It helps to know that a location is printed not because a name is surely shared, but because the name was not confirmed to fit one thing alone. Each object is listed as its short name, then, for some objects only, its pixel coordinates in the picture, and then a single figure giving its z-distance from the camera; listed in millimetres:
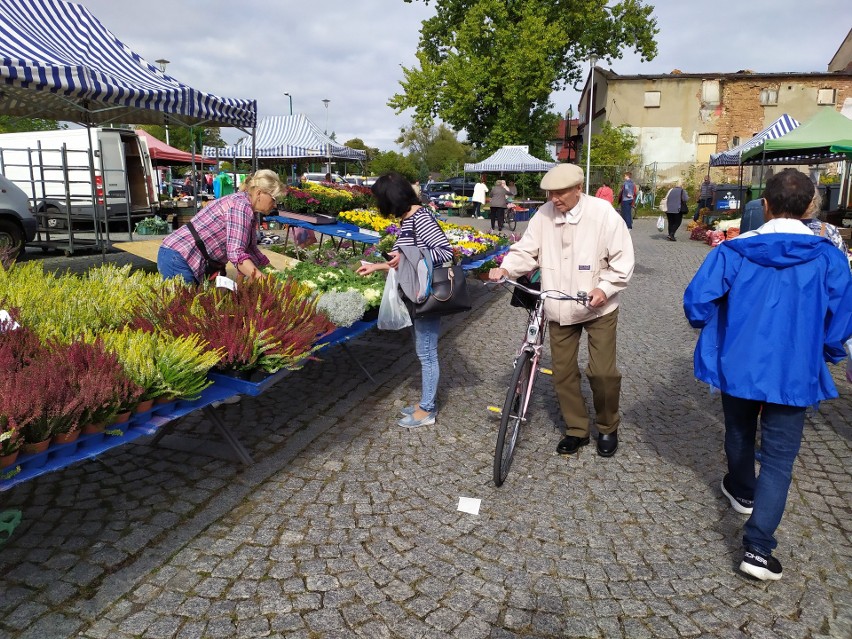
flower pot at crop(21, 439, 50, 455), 2479
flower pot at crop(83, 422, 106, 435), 2723
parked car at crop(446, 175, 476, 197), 34403
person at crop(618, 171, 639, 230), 15344
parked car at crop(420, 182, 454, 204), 33150
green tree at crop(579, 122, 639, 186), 32625
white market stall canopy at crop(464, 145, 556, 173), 26281
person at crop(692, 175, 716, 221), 22125
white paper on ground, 3482
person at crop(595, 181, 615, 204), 10162
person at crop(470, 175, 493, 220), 25250
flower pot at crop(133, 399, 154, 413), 2977
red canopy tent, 25297
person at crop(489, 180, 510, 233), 20047
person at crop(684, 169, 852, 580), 2666
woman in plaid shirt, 4379
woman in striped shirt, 4191
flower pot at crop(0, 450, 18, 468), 2347
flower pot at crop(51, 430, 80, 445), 2602
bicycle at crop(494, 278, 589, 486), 3697
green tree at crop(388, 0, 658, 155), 32344
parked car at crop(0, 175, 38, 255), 10531
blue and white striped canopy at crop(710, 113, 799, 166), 13820
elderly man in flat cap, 3748
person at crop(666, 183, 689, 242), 16906
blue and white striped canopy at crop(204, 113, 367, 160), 20625
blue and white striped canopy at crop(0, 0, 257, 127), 6359
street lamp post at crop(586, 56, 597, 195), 22067
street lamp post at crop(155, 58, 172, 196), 28889
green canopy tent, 10805
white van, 15234
